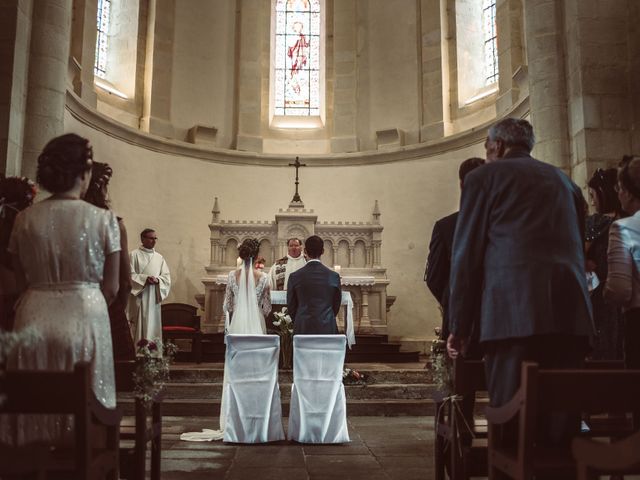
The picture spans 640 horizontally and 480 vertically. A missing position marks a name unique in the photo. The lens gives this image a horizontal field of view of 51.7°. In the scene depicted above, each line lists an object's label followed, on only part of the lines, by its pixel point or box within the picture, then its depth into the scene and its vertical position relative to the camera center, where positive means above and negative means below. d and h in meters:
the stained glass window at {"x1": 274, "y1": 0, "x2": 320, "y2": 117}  15.45 +6.14
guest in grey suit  2.55 +0.20
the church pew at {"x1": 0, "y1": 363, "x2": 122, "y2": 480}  2.16 -0.25
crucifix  11.80 +3.01
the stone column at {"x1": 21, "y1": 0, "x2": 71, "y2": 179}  7.76 +2.94
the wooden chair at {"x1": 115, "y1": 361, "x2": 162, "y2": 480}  3.01 -0.58
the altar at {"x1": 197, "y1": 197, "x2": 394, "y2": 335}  10.90 +1.31
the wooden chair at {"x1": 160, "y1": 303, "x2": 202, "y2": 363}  9.22 -0.07
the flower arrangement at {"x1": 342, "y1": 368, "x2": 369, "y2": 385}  7.37 -0.64
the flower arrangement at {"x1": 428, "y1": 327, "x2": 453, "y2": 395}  3.32 -0.26
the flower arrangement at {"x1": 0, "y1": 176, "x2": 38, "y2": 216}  3.80 +0.72
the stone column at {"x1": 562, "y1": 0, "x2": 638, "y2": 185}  7.88 +2.85
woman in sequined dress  2.67 +0.17
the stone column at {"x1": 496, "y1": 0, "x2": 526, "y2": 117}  12.25 +5.04
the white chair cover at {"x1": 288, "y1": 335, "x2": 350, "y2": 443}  5.35 -0.54
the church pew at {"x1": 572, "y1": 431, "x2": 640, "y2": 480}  1.82 -0.38
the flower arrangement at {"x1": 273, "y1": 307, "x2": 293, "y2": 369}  7.32 -0.21
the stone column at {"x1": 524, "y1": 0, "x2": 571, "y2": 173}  8.28 +3.04
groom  5.79 +0.22
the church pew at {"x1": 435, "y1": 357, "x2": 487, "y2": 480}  3.05 -0.56
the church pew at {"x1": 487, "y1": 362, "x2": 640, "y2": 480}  2.16 -0.25
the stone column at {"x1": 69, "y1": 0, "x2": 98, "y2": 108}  11.91 +4.93
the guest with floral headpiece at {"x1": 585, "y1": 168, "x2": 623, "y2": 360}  3.97 +0.39
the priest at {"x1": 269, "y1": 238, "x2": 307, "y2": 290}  9.22 +0.80
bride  6.56 +0.24
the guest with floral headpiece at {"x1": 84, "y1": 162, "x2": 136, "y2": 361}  3.05 +0.17
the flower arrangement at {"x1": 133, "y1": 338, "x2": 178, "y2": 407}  3.27 -0.26
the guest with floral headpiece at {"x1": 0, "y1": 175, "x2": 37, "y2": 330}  3.39 +0.54
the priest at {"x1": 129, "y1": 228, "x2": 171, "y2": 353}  8.28 +0.37
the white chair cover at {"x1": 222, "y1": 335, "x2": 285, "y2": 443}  5.27 -0.53
